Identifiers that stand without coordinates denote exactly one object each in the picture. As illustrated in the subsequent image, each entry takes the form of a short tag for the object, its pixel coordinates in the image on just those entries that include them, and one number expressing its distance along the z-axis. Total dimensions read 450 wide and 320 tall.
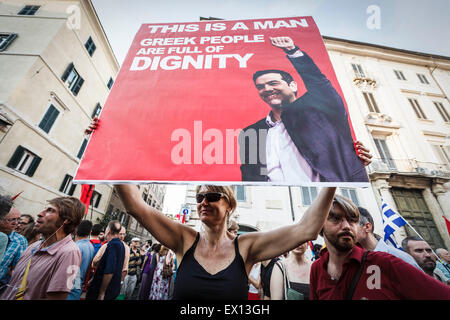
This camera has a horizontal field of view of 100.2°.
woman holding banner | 1.35
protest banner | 1.44
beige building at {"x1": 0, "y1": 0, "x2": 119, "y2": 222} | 9.77
